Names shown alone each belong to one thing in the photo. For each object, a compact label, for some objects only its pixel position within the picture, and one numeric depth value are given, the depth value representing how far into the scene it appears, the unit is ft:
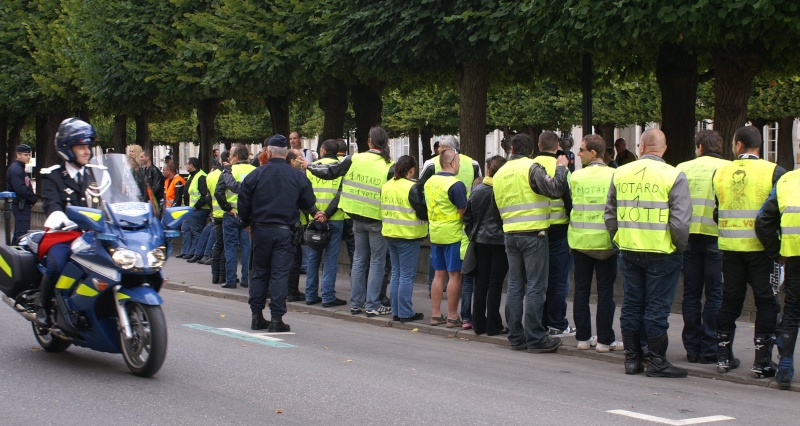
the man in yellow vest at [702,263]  31.24
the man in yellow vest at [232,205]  50.49
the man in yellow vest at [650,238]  29.55
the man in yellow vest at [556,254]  34.22
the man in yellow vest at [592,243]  32.42
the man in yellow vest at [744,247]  29.22
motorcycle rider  28.45
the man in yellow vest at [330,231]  44.11
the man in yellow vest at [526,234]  33.68
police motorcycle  26.53
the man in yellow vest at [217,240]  53.26
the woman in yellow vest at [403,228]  39.60
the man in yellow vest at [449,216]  37.76
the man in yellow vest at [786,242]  27.66
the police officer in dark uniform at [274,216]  37.11
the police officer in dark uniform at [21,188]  63.36
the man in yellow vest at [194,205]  62.54
